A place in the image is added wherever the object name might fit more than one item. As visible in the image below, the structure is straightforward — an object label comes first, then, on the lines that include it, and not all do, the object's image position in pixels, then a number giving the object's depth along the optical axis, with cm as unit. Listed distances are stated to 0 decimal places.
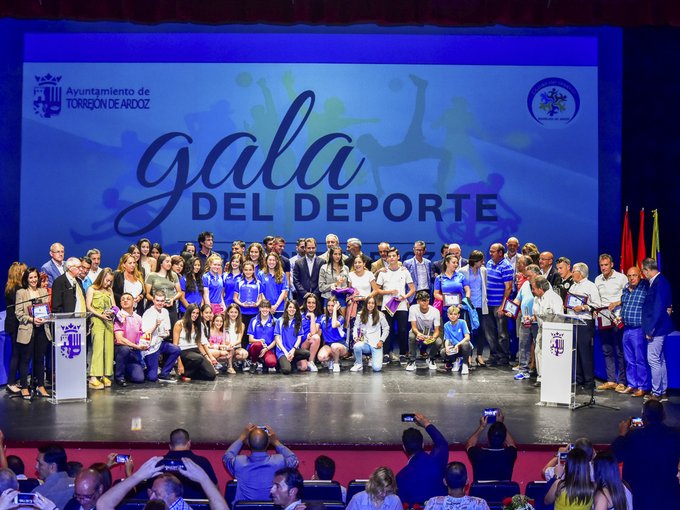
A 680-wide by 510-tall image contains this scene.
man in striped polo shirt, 1149
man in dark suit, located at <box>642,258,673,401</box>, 952
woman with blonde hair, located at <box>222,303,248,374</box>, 1109
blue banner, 1354
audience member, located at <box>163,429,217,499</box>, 577
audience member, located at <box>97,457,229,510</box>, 463
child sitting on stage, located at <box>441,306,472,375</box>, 1119
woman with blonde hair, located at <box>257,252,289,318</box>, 1152
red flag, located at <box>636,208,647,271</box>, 1137
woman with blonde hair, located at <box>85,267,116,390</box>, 1012
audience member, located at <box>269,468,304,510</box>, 492
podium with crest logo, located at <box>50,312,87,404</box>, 941
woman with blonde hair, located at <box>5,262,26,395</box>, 966
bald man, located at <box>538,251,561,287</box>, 1092
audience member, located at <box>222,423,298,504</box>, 569
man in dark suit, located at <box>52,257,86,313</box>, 977
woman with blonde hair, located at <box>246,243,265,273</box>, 1150
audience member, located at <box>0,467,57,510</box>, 443
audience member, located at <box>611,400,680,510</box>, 565
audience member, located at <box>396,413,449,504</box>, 581
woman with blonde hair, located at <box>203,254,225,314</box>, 1126
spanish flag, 1183
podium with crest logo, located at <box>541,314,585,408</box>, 936
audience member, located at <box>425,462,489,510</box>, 495
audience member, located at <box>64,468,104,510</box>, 480
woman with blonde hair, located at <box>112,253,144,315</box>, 1070
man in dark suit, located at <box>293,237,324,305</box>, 1181
